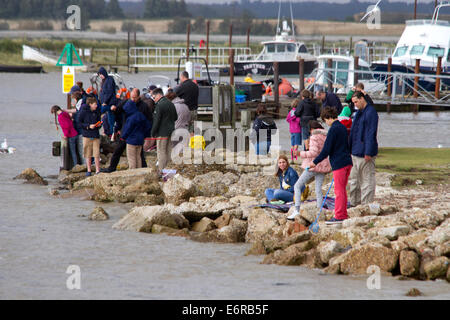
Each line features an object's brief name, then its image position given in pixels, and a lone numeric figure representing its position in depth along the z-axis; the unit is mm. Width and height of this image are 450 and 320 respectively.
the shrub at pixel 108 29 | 148225
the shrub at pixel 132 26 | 149625
